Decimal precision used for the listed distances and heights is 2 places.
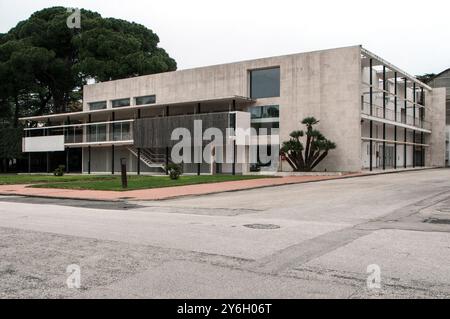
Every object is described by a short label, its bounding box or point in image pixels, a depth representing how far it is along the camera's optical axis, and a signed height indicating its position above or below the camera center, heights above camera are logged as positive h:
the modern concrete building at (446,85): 57.92 +9.86
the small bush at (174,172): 29.83 -0.81
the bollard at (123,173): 23.73 -0.71
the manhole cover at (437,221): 10.79 -1.41
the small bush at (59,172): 40.56 -1.16
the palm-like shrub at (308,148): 34.84 +0.92
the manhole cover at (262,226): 10.27 -1.48
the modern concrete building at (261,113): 37.30 +4.47
